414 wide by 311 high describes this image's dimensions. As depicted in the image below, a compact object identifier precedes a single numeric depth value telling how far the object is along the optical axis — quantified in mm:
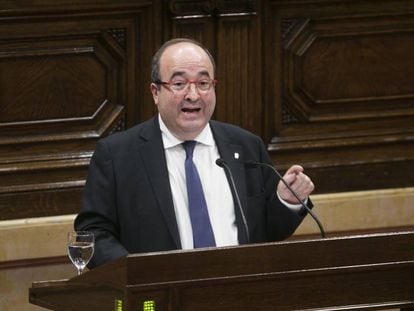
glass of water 8859
